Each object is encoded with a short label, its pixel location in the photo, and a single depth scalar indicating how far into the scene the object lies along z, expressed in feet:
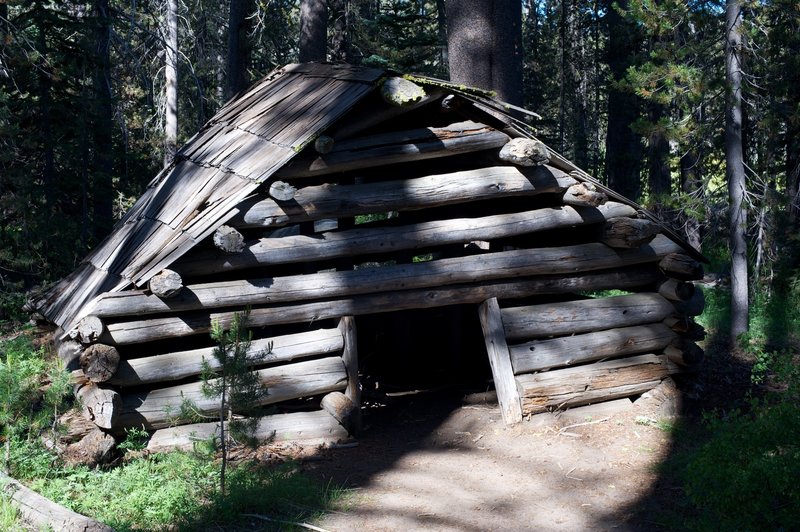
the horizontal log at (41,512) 15.57
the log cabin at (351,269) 23.03
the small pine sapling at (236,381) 18.49
